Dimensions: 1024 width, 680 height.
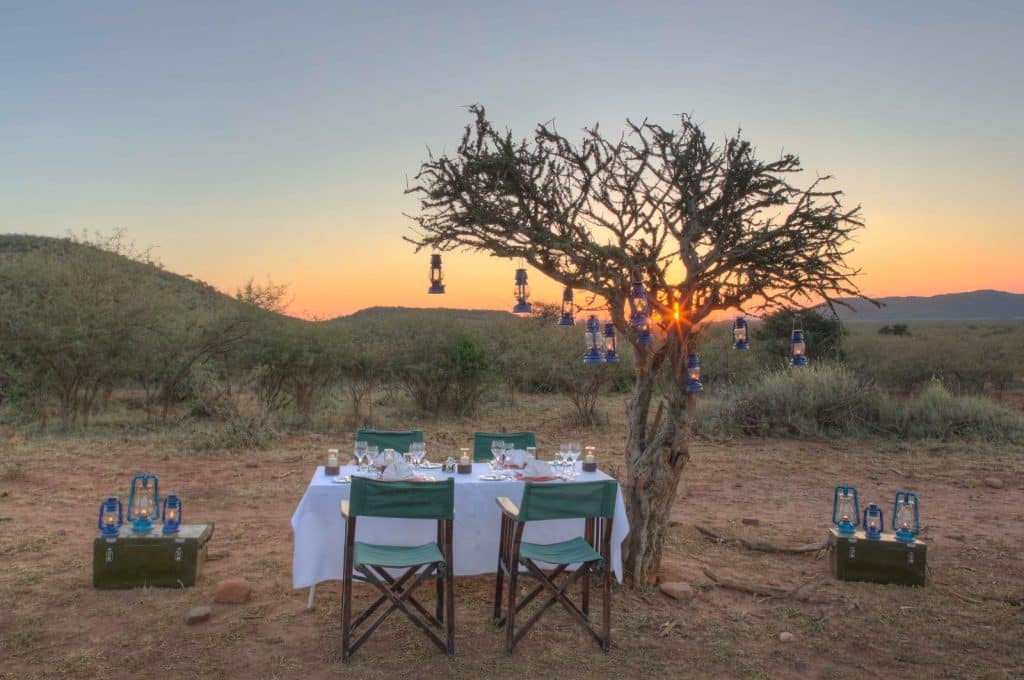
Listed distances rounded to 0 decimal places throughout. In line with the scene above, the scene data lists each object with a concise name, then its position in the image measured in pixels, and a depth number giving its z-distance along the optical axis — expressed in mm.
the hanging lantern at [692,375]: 4832
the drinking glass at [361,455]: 5082
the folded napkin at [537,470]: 4852
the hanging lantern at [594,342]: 5441
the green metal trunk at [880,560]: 5152
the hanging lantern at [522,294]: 5191
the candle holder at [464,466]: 5062
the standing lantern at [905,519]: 5211
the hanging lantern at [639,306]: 4633
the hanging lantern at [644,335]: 4766
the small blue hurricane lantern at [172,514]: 4984
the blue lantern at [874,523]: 5270
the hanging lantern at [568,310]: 5338
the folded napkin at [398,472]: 4656
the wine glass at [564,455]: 5328
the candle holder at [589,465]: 5241
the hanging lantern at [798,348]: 5318
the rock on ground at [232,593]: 4613
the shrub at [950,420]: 11477
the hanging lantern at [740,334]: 5469
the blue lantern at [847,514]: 5340
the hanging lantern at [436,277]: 5293
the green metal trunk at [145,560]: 4797
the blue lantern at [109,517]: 4836
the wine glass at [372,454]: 4902
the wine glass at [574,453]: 5295
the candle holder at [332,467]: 4895
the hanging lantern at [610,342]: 5570
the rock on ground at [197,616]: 4297
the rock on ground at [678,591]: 4809
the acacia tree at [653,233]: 4625
